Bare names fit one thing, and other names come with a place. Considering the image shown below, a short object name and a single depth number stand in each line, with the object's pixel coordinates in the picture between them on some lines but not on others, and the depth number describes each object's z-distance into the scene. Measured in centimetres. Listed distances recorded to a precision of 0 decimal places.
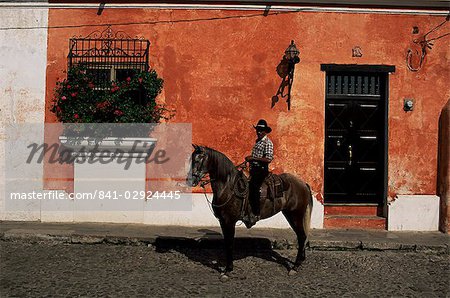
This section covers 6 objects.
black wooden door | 940
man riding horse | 639
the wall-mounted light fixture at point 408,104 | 911
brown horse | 618
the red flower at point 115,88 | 867
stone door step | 918
